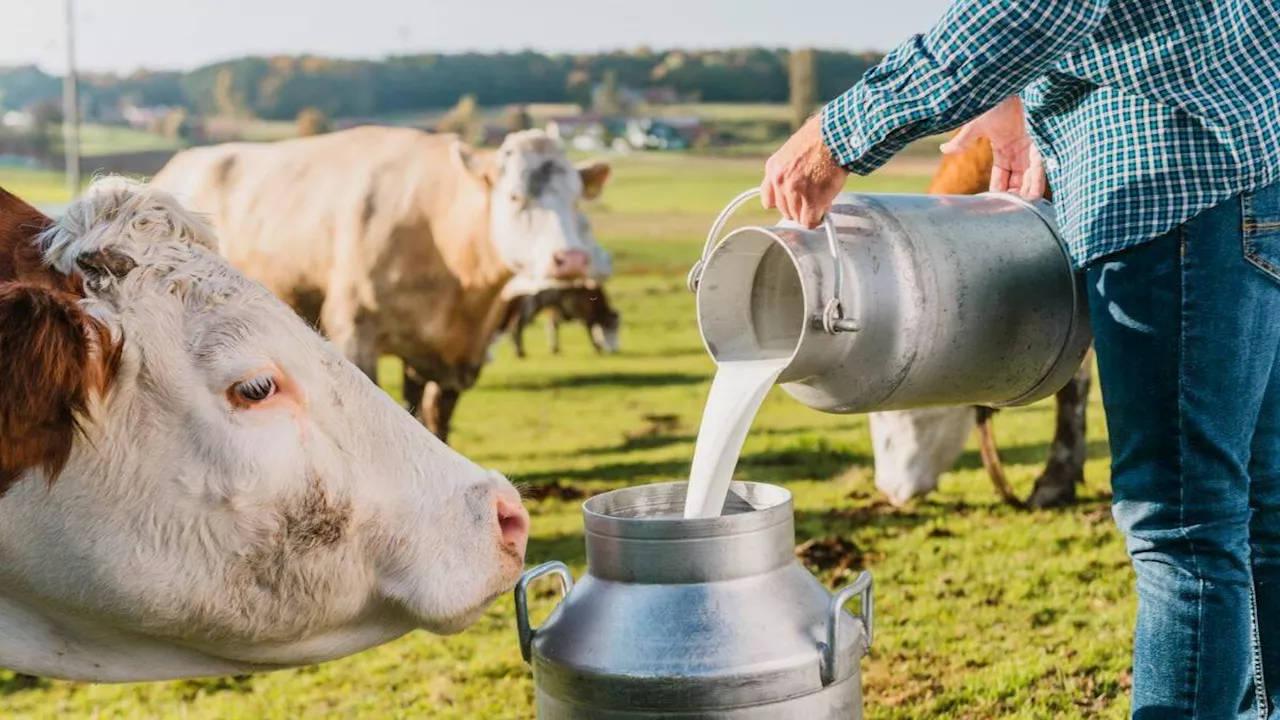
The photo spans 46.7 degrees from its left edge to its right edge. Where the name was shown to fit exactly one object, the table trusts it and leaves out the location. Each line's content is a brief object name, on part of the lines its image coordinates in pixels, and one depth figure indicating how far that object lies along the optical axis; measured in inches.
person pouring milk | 87.8
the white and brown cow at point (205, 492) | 84.3
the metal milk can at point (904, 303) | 96.2
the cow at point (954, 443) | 233.8
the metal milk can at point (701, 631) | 82.5
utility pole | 868.6
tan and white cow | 306.2
